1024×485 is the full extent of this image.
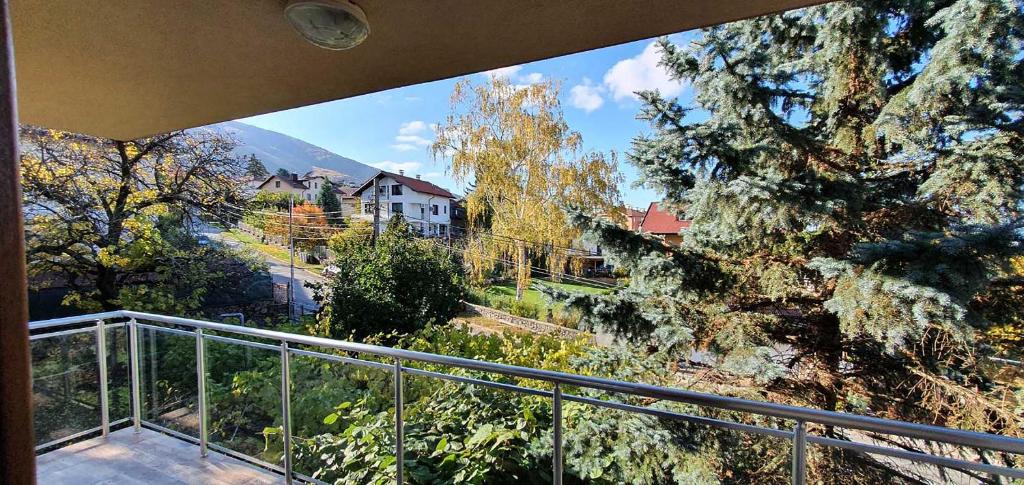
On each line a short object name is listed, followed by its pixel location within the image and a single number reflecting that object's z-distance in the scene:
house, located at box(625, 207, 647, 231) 17.60
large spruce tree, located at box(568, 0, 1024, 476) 3.24
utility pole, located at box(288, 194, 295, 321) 10.69
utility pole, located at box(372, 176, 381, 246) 11.07
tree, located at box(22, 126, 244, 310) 6.23
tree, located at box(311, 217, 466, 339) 8.49
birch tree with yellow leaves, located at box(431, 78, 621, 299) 11.80
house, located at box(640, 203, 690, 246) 15.24
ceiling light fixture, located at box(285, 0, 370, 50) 1.18
